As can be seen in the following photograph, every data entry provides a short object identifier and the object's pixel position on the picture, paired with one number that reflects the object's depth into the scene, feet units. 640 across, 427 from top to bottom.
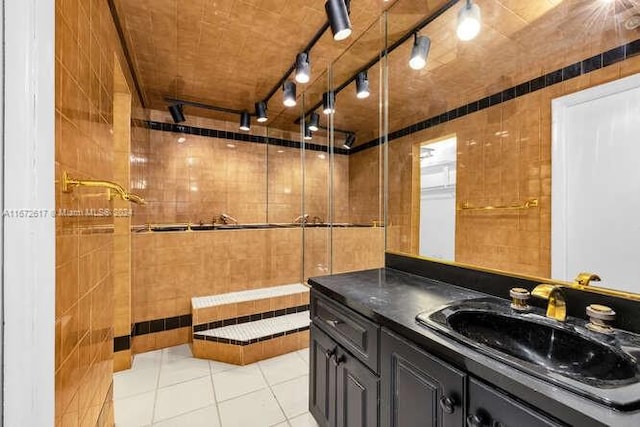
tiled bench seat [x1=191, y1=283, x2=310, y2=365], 7.73
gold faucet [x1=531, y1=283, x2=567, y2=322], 3.03
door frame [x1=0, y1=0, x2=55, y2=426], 2.35
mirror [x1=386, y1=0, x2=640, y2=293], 3.70
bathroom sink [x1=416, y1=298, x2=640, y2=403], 2.04
